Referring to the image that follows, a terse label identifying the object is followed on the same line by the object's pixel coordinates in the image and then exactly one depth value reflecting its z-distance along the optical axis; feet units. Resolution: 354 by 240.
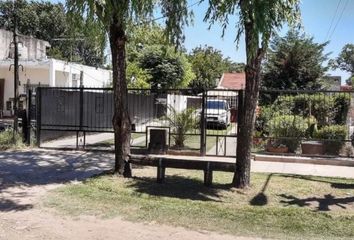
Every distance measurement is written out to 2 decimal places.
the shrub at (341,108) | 57.98
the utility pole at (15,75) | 53.21
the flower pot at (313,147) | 48.95
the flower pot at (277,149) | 50.37
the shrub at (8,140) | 50.27
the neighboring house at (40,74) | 97.86
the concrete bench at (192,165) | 32.32
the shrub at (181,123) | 53.42
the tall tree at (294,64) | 107.55
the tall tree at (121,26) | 33.12
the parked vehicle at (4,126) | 60.16
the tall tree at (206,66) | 176.55
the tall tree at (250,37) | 27.35
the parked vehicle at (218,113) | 64.18
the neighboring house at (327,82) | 110.93
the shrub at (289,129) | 51.11
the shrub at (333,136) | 49.01
